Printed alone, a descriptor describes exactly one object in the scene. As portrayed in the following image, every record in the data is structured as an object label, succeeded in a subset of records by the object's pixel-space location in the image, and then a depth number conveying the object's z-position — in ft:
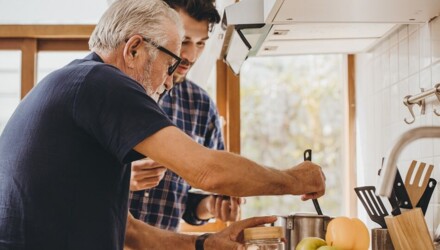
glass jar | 4.75
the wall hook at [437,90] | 5.32
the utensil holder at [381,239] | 5.35
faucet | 3.70
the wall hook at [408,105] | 6.23
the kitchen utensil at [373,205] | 5.73
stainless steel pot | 5.79
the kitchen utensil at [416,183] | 5.47
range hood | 5.62
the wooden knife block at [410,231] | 4.98
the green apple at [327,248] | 4.88
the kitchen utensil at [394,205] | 5.24
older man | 4.17
